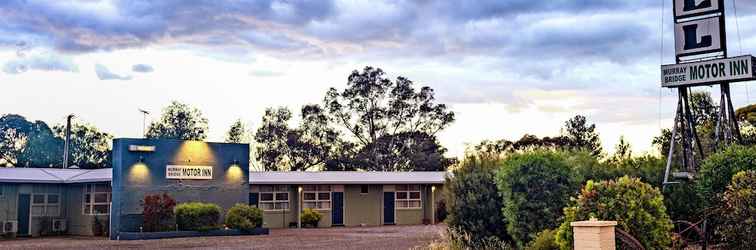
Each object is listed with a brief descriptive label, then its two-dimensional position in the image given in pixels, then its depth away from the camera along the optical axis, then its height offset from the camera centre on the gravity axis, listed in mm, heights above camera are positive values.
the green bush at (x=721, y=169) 14680 +573
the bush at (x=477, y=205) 15266 -48
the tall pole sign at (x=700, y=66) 17266 +2793
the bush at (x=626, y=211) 11164 -123
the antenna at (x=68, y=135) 40000 +3496
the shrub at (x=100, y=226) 26812 -723
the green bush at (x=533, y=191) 14133 +188
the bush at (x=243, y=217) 25797 -428
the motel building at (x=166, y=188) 25391 +509
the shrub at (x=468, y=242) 14719 -709
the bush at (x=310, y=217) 31562 -523
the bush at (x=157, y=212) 24938 -253
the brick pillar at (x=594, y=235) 9242 -361
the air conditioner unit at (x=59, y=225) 28016 -701
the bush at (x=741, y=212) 11922 -160
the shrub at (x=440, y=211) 33959 -340
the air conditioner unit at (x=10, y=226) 26531 -694
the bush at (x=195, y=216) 25156 -381
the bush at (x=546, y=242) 12243 -577
